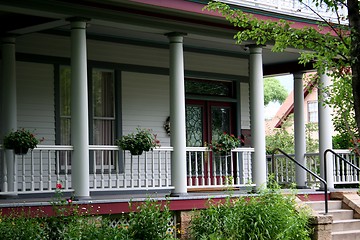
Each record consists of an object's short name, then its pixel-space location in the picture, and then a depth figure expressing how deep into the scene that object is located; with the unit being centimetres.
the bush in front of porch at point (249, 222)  1451
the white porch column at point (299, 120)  2159
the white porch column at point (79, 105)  1402
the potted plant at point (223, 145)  1670
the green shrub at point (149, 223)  1348
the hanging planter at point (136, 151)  1508
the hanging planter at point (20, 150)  1368
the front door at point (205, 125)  2002
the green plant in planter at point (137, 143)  1502
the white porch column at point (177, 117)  1557
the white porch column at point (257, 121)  1712
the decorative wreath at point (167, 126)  1922
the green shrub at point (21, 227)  1183
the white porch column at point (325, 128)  1922
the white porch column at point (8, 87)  1552
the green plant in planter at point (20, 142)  1362
